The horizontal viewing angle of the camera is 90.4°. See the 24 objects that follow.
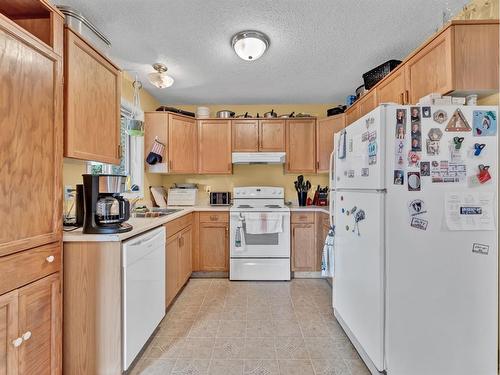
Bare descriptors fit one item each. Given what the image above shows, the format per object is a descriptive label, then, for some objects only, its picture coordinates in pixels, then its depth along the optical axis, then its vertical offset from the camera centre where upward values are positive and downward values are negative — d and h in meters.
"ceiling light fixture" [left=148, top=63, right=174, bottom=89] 2.59 +1.17
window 3.00 +0.35
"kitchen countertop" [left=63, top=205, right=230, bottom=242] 1.44 -0.28
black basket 2.25 +1.12
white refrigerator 1.36 -0.28
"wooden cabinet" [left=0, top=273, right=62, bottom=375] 1.05 -0.66
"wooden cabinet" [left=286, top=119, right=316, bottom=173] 3.57 +0.61
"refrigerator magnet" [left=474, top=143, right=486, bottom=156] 1.36 +0.22
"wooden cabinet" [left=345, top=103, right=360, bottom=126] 2.86 +0.90
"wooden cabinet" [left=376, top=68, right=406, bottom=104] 1.99 +0.86
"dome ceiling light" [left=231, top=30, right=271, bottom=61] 2.03 +1.21
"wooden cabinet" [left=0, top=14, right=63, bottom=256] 1.05 +0.22
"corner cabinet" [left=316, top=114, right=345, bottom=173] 3.38 +0.68
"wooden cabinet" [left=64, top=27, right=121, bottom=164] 1.44 +0.56
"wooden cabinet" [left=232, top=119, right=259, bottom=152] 3.59 +0.78
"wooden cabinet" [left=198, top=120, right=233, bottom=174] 3.59 +0.60
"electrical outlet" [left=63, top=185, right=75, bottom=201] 1.88 -0.03
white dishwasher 1.50 -0.71
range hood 3.50 +0.44
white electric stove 3.16 -0.78
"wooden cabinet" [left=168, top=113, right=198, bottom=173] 3.38 +0.61
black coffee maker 1.50 -0.11
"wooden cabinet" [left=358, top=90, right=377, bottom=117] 2.42 +0.89
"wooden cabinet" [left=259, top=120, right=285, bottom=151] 3.58 +0.77
